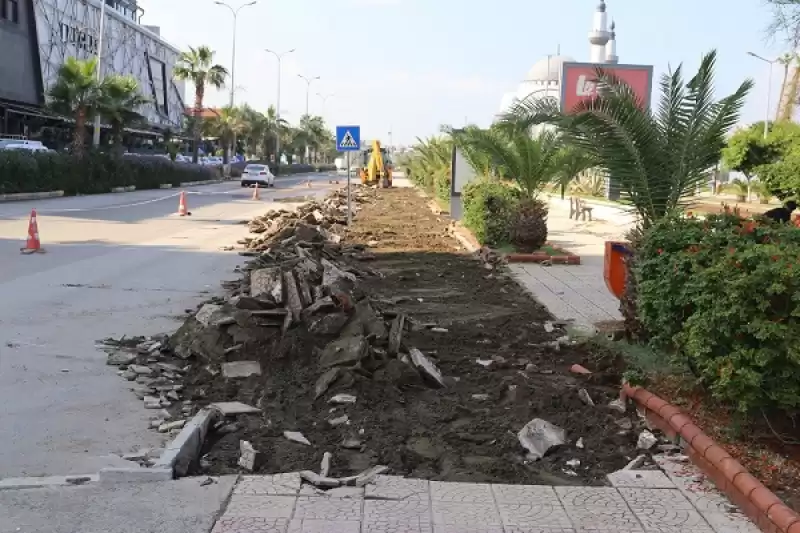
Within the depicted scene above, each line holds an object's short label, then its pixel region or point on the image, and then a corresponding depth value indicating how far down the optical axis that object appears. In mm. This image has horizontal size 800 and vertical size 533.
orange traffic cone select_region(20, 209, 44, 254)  15188
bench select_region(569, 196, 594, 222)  29109
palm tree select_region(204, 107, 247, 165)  80062
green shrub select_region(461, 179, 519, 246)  17797
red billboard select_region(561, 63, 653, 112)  33375
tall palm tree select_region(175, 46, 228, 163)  65750
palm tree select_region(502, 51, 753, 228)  8867
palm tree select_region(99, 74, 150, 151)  37750
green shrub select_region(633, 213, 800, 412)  4844
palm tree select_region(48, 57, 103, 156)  36125
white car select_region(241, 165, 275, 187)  53219
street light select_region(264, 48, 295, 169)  94169
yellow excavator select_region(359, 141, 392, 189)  55078
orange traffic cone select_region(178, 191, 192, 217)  26203
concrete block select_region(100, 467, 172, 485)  4723
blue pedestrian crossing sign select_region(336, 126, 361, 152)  23062
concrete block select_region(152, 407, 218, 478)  4945
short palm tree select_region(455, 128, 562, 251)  17797
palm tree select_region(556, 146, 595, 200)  17234
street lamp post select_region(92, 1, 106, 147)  38856
